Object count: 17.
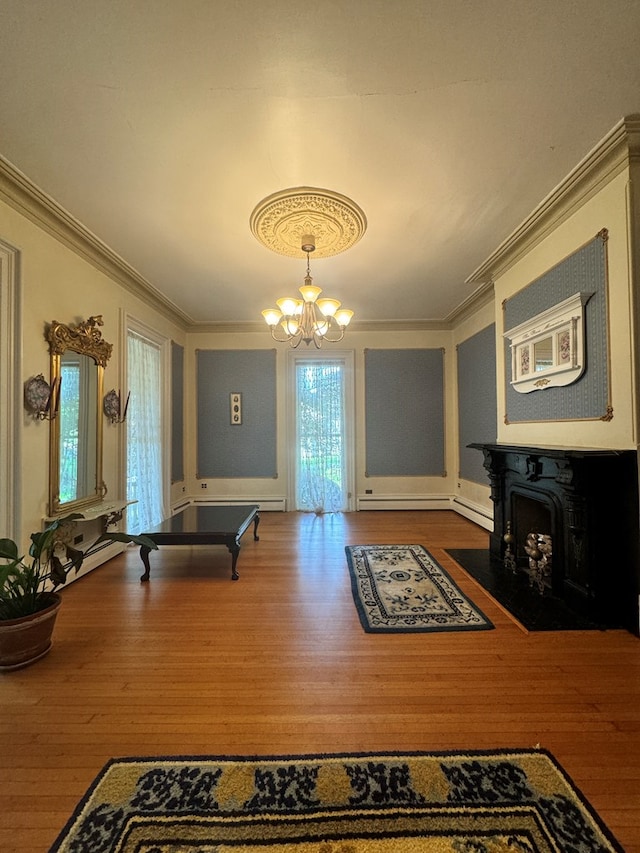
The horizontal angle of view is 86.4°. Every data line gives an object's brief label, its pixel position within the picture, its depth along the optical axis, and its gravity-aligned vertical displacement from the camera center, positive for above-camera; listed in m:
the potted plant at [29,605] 1.84 -0.96
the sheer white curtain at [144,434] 4.09 +0.03
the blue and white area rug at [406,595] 2.26 -1.24
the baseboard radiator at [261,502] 5.60 -1.09
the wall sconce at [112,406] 3.50 +0.32
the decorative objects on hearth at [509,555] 3.05 -1.11
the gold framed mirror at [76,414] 2.79 +0.21
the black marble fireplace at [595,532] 2.15 -0.67
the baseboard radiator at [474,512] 4.33 -1.09
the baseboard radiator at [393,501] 5.55 -1.10
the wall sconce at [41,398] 2.55 +0.31
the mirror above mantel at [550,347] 2.46 +0.70
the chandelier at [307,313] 2.84 +1.09
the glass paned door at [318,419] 5.62 +0.26
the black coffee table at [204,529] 3.00 -0.86
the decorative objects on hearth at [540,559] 2.67 -1.01
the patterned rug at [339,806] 1.07 -1.28
